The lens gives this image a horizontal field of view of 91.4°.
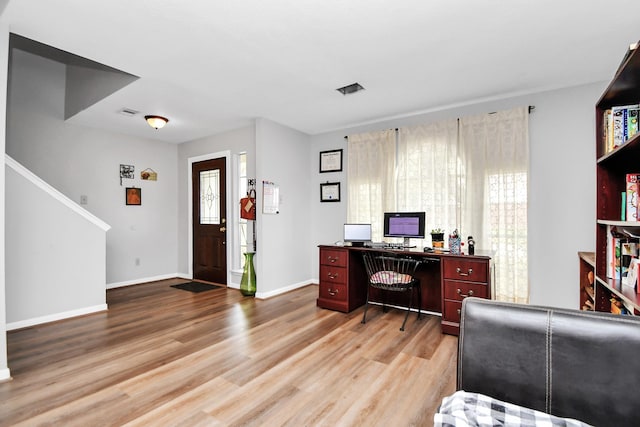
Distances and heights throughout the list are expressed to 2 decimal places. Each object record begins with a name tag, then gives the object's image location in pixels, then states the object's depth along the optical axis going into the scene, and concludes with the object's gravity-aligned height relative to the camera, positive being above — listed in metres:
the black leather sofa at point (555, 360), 0.96 -0.50
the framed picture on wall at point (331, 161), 4.79 +0.82
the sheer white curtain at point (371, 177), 4.20 +0.51
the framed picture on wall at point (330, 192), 4.79 +0.34
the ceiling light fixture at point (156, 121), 4.12 +1.23
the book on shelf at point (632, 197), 1.46 +0.08
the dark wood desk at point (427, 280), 2.97 -0.72
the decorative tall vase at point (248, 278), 4.40 -0.92
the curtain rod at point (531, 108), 3.33 +1.13
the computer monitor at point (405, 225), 3.56 -0.14
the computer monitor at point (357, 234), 3.91 -0.26
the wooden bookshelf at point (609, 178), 1.50 +0.20
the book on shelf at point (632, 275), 1.48 -0.30
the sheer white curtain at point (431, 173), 3.74 +0.50
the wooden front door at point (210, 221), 5.07 -0.12
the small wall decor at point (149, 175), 5.29 +0.67
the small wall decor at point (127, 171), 5.04 +0.70
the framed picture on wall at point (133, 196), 5.11 +0.30
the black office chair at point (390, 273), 3.20 -0.66
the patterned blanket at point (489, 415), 0.94 -0.64
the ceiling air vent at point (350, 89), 3.25 +1.33
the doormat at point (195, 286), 4.79 -1.15
